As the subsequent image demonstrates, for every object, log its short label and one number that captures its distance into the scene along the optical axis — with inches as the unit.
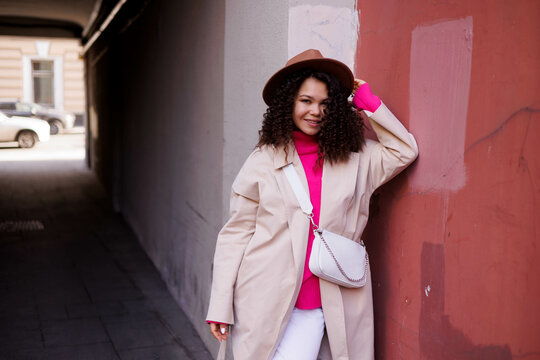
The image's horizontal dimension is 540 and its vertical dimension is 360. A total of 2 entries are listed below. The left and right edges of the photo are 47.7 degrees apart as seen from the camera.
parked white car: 846.5
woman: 91.7
